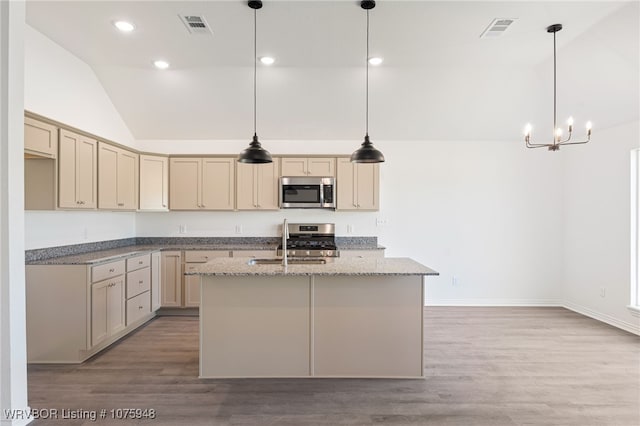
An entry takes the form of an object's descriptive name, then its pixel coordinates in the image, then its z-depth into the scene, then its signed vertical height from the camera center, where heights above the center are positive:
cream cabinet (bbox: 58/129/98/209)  3.37 +0.39
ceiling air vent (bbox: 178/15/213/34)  3.04 +1.72
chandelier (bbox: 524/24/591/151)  2.97 +0.72
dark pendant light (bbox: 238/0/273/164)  2.97 +0.48
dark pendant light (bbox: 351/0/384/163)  2.89 +0.47
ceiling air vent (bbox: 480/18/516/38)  3.06 +1.70
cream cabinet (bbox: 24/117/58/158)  2.96 +0.64
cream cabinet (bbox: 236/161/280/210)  5.17 +0.35
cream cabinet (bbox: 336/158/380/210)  5.17 +0.37
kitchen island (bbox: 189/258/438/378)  2.93 -1.02
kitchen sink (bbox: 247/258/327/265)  3.39 -0.55
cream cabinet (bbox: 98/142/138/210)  4.02 +0.39
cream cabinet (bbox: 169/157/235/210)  5.16 +0.39
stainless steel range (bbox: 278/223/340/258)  5.18 -0.44
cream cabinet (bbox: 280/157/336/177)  5.18 +0.66
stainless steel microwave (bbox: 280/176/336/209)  5.14 +0.25
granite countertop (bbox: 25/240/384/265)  3.37 -0.54
